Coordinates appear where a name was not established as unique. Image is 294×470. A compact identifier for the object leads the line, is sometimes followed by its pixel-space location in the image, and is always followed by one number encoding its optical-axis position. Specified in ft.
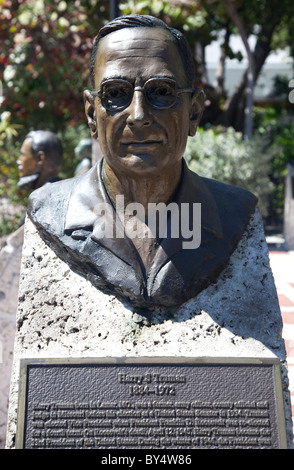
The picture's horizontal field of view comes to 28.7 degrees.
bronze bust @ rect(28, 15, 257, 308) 7.54
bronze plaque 7.41
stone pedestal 7.91
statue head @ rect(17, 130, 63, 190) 14.23
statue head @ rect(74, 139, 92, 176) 25.69
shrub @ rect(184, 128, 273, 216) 29.03
